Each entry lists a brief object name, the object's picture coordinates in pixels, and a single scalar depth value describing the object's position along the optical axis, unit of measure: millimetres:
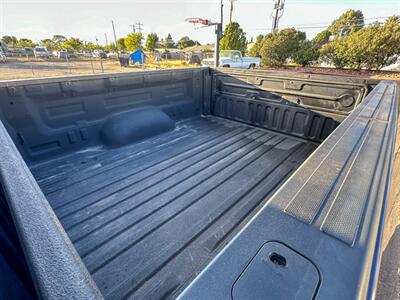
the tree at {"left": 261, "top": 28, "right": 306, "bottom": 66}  13766
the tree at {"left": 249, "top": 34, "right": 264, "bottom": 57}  15621
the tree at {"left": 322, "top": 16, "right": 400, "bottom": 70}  10156
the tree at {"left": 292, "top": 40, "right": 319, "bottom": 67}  13523
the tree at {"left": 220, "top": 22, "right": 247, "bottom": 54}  18078
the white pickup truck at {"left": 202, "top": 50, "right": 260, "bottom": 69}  12198
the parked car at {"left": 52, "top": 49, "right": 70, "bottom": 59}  26588
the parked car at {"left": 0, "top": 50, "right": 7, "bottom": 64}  20747
